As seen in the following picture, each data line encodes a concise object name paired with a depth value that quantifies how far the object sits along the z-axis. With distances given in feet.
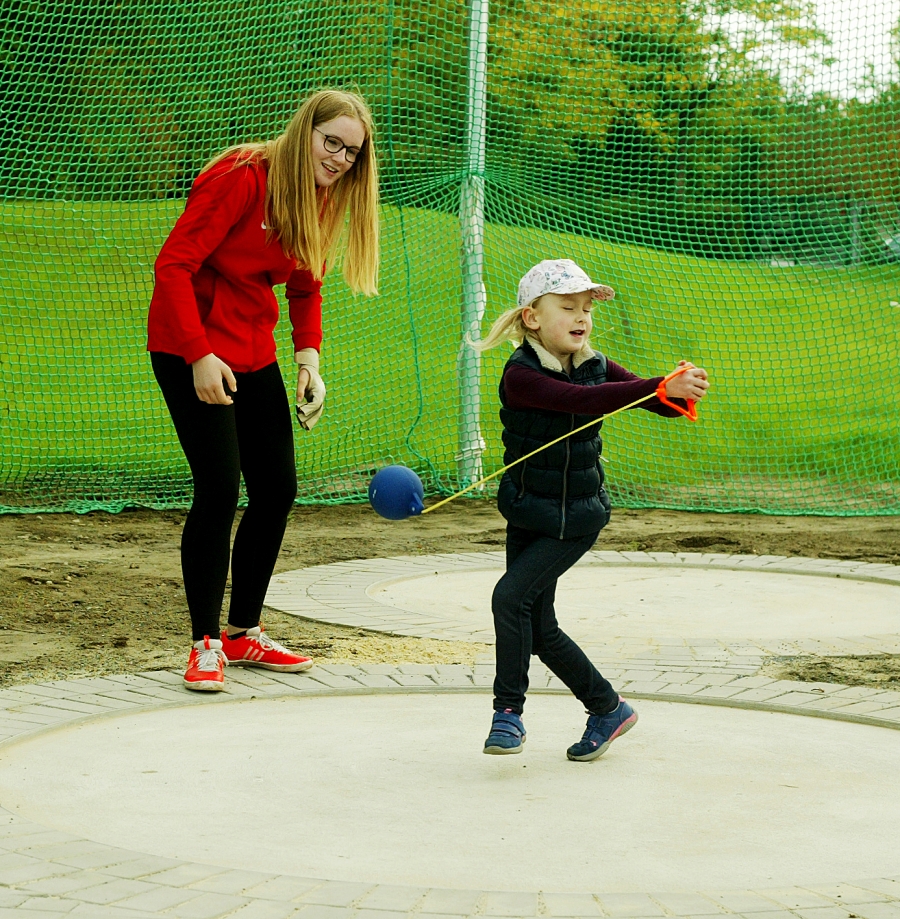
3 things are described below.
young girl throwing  25.52
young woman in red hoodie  30.40
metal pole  68.49
